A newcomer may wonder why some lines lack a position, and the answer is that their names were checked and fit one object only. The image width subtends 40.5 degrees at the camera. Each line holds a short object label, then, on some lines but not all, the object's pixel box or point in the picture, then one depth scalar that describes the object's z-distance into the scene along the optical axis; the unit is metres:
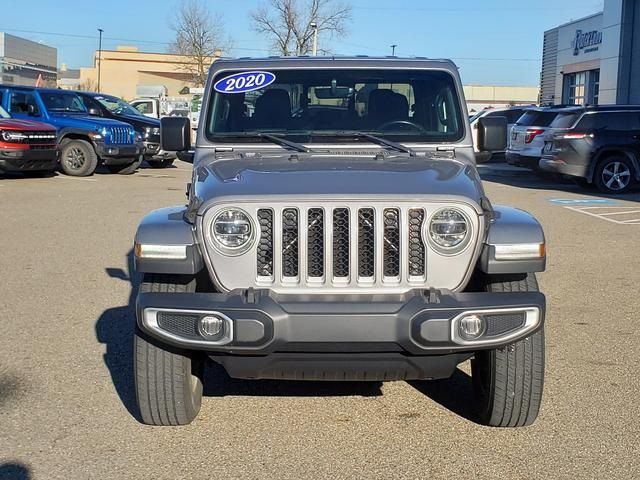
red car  17.03
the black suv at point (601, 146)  17.17
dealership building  29.06
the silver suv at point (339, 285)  3.78
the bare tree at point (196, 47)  62.66
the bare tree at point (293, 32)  53.31
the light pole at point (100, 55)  77.62
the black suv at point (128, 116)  21.19
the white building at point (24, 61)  59.53
